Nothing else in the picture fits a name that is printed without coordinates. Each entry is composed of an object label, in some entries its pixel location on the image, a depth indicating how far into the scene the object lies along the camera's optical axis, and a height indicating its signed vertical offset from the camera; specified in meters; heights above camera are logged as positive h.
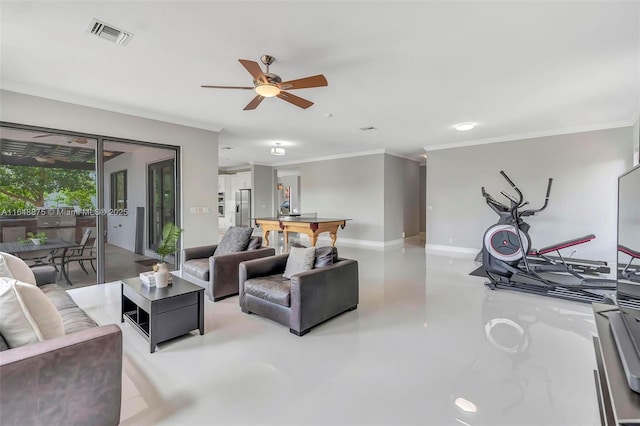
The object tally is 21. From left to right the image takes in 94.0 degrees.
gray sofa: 1.27 -0.81
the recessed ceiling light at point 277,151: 6.57 +1.23
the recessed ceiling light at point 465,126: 5.29 +1.46
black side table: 2.50 -0.90
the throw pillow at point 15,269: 2.12 -0.47
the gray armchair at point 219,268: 3.64 -0.79
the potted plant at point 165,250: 2.80 -0.45
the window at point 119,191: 4.52 +0.24
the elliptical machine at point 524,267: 3.87 -0.92
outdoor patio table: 3.70 -0.52
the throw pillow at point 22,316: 1.40 -0.53
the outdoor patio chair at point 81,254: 4.12 -0.67
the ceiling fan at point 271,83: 2.64 +1.15
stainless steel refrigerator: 10.98 -0.02
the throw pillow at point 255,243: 4.18 -0.52
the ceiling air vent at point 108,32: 2.41 +1.47
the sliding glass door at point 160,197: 5.09 +0.16
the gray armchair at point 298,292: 2.77 -0.86
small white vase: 2.80 -0.66
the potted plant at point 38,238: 3.88 -0.41
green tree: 3.69 +0.32
